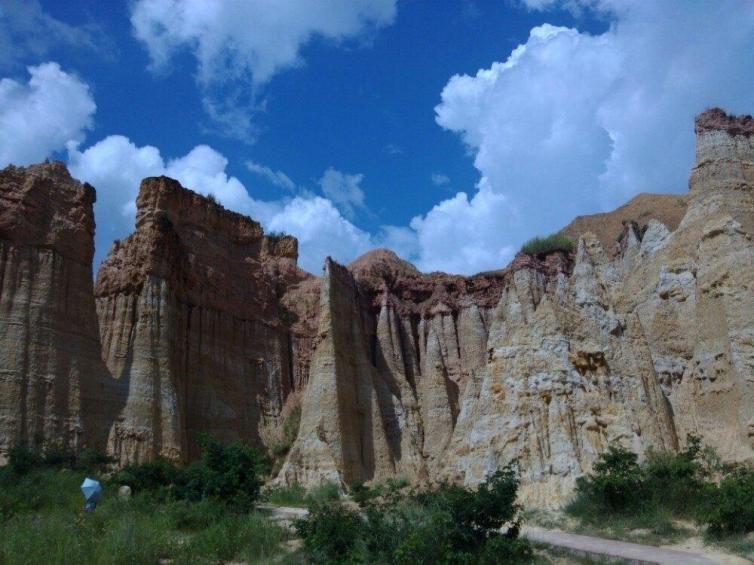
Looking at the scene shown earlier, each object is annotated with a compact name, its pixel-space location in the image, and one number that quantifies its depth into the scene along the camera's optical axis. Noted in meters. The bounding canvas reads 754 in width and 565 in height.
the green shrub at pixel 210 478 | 21.88
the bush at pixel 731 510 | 16.14
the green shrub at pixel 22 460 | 22.27
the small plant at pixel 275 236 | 50.05
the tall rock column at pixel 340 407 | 37.72
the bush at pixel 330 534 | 15.43
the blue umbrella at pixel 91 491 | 16.03
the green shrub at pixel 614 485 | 19.42
